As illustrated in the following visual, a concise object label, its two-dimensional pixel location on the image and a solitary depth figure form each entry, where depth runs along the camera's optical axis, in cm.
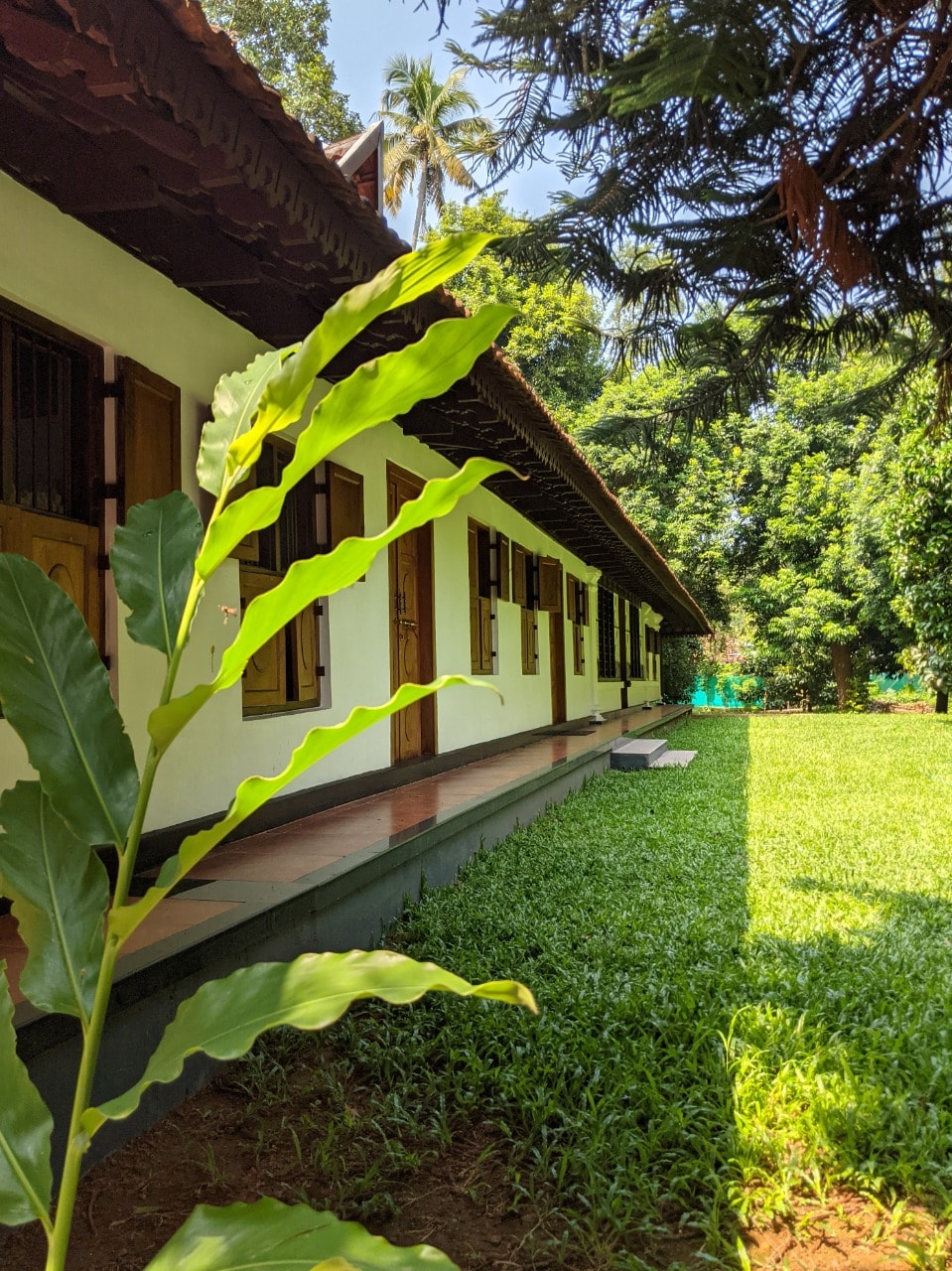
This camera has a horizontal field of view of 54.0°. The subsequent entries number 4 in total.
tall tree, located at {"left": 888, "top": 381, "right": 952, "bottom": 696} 1381
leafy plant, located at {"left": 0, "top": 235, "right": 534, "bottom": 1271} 85
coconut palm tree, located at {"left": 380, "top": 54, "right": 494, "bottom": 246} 2522
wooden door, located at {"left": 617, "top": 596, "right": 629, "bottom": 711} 1788
